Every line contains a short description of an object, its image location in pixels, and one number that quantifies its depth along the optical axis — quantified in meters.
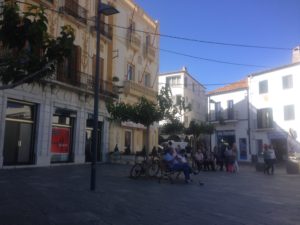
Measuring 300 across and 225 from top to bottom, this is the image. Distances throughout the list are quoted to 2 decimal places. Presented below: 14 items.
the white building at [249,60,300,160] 25.02
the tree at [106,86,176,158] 10.29
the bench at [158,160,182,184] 9.69
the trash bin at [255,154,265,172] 15.76
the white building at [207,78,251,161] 28.59
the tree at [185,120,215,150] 17.79
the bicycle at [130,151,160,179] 10.21
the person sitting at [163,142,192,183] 9.64
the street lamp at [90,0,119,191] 7.26
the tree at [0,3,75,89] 3.74
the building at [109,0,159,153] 19.49
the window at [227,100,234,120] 29.66
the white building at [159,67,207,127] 35.33
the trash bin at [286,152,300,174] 14.18
